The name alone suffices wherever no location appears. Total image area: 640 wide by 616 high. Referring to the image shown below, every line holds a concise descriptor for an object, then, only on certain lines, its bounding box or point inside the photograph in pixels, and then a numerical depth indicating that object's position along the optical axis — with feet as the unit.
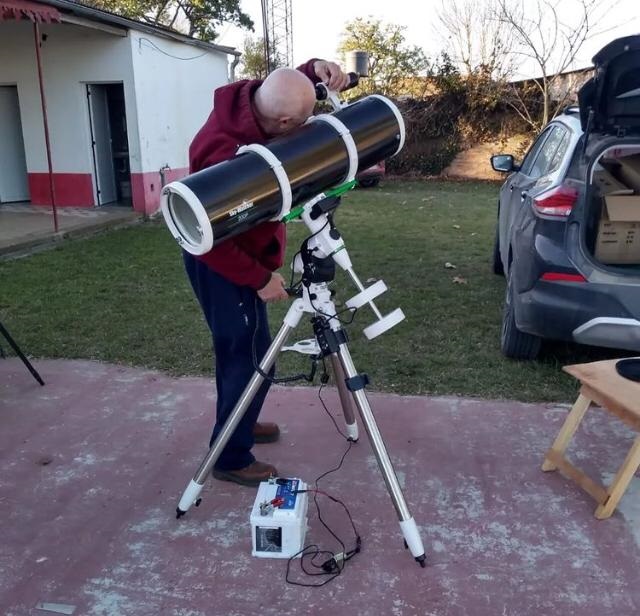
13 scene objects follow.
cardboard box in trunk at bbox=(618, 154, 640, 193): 14.14
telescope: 6.53
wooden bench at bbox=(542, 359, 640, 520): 8.25
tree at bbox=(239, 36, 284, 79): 96.32
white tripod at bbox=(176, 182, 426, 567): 7.32
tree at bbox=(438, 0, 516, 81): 53.78
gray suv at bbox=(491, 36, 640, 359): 11.13
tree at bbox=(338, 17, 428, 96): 60.13
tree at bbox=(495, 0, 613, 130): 51.42
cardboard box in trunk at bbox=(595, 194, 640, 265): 12.94
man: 7.43
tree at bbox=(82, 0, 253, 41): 75.77
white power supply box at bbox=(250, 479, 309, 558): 7.80
